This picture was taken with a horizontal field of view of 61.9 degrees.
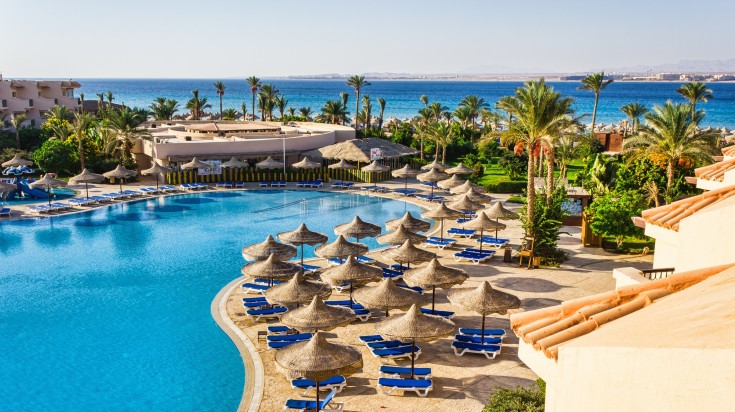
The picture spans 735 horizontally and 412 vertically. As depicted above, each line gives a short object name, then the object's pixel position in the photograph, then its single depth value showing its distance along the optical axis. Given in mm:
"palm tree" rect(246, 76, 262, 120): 80250
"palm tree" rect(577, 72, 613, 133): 63031
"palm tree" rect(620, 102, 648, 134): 63284
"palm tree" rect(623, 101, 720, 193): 29203
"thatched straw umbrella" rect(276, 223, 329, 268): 24078
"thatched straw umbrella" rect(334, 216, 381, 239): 25594
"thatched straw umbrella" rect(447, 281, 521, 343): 17188
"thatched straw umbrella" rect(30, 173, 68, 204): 36938
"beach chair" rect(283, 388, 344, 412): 14031
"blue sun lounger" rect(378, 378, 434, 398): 14873
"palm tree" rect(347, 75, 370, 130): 72212
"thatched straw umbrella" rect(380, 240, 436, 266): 22422
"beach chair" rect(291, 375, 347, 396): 15094
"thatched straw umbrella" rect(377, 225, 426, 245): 24812
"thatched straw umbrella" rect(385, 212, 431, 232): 26344
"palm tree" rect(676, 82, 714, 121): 56375
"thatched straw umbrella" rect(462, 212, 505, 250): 26281
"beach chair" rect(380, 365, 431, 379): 15461
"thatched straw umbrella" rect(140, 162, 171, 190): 42719
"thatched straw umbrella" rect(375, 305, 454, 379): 15516
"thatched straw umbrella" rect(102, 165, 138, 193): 40906
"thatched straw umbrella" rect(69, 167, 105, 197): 38375
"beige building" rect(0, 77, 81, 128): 65431
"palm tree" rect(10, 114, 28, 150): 53719
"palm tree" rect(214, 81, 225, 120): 80050
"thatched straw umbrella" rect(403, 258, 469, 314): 19438
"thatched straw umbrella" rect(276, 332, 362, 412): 13656
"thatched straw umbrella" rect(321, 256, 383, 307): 20297
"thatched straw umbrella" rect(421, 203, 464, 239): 28250
